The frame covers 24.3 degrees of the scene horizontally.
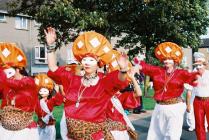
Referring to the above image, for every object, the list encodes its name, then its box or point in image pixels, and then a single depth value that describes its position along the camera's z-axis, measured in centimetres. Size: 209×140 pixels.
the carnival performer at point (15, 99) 671
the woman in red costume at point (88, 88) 547
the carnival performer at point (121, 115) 732
